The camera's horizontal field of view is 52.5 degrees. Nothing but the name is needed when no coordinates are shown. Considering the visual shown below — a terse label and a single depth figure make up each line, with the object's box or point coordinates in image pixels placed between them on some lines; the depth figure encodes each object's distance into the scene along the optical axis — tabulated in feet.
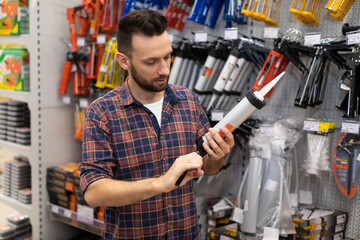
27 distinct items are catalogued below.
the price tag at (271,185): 6.84
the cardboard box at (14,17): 9.70
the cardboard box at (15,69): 9.67
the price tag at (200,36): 8.00
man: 4.48
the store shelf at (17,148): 9.66
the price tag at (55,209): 9.60
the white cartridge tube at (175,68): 8.46
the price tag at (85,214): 8.96
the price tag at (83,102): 9.97
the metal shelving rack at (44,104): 9.41
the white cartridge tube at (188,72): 8.52
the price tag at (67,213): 9.37
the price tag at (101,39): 9.53
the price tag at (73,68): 9.87
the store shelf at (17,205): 9.90
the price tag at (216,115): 7.65
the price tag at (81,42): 9.80
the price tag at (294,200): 7.14
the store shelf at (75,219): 8.91
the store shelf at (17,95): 9.61
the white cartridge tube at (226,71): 7.60
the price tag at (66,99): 10.03
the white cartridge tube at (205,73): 7.97
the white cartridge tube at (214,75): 8.06
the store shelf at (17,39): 9.54
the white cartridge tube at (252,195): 6.76
